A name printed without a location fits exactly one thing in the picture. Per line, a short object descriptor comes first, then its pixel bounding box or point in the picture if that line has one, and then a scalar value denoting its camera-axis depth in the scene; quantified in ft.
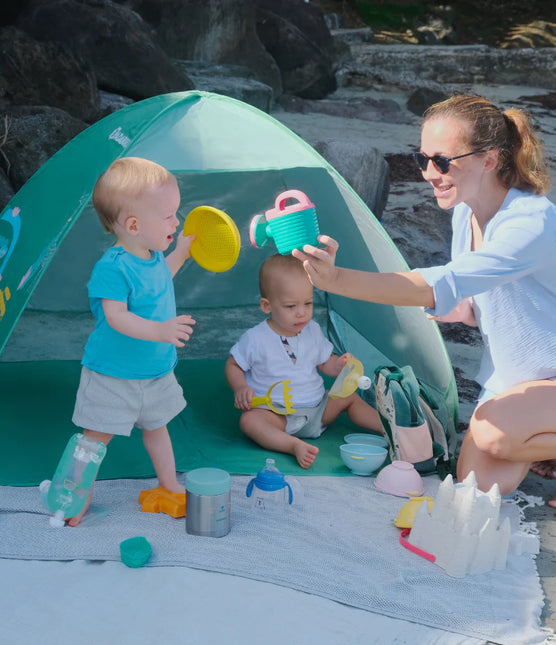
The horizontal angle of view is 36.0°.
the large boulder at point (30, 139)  13.39
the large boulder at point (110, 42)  18.49
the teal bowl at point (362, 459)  7.27
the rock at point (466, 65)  32.32
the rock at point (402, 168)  17.94
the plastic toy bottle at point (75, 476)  6.14
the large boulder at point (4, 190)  12.57
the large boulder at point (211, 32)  24.89
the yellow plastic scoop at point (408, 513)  6.28
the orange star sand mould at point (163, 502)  6.39
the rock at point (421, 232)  12.89
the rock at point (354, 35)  38.78
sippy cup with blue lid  6.54
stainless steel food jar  5.97
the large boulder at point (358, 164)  13.65
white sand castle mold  5.80
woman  6.22
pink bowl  6.96
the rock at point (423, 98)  25.98
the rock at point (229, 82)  21.24
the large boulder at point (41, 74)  15.75
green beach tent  7.32
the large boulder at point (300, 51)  27.30
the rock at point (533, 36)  42.68
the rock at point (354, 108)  25.08
